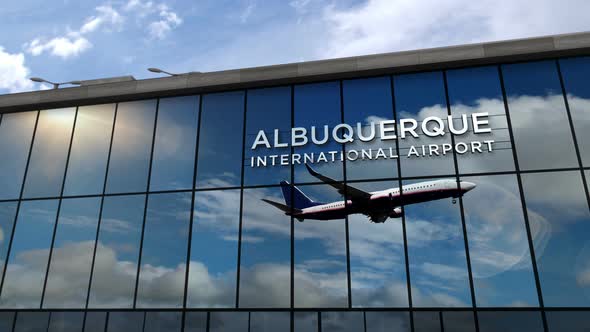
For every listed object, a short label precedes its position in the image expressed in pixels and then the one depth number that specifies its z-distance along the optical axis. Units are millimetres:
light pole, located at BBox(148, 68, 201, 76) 21355
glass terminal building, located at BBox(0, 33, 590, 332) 16953
